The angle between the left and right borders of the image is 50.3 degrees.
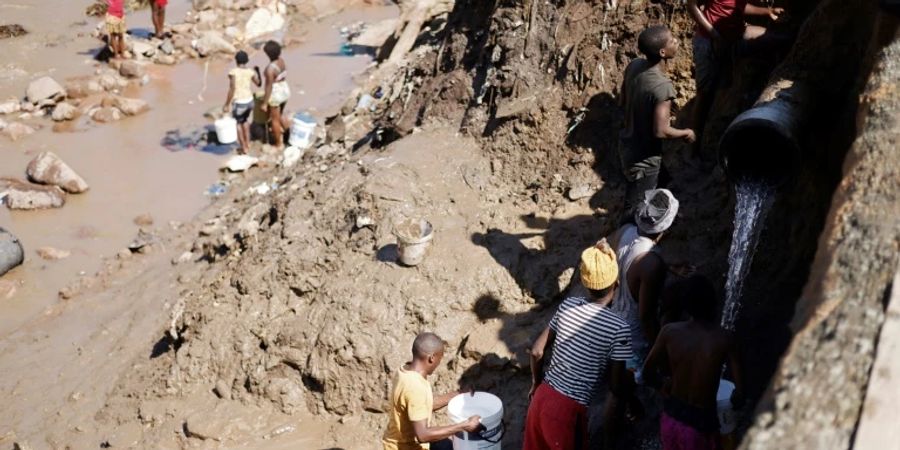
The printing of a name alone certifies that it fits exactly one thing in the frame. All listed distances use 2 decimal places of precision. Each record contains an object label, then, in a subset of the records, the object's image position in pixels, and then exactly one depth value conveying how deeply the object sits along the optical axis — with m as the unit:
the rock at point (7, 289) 9.99
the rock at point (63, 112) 14.14
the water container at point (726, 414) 4.41
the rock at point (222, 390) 7.00
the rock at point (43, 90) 14.52
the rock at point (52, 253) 10.60
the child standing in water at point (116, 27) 16.11
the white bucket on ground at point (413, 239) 6.80
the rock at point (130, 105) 14.37
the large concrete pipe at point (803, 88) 4.68
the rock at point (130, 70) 15.74
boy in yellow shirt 4.71
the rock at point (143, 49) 16.66
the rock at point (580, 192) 7.20
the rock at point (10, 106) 14.38
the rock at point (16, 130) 13.53
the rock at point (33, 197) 11.57
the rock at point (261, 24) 17.91
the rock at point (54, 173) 11.92
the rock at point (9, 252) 10.21
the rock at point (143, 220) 11.20
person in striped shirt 4.62
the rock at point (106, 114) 14.09
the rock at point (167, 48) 16.83
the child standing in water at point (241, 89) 11.88
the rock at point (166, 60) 16.53
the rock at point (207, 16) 18.23
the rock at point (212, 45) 16.91
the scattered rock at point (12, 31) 17.80
